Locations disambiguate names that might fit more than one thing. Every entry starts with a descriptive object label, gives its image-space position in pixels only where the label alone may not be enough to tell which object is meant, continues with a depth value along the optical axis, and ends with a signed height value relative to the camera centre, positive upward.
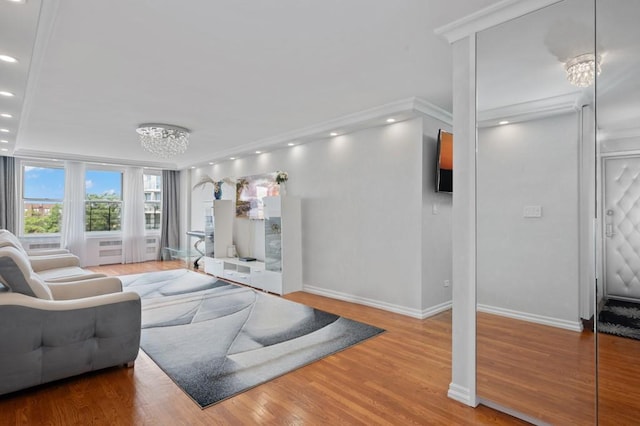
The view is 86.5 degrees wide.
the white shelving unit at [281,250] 5.23 -0.60
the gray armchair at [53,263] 4.35 -0.72
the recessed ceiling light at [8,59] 2.35 +1.09
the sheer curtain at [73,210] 7.49 +0.06
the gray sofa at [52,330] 2.23 -0.84
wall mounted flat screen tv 4.05 +0.59
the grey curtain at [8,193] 6.69 +0.40
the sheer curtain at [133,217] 8.26 -0.11
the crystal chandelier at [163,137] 4.92 +1.14
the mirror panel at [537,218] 1.89 -0.05
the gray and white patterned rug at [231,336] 2.63 -1.26
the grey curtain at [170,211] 8.82 +0.04
